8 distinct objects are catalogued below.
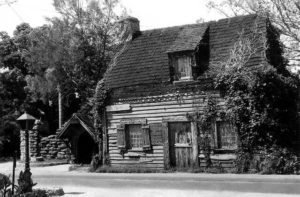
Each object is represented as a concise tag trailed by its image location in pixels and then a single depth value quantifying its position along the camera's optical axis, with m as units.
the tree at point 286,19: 24.08
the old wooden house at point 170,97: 19.58
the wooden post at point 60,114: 33.52
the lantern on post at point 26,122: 15.79
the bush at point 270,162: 16.88
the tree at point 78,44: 29.81
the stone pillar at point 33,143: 28.66
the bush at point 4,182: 11.16
